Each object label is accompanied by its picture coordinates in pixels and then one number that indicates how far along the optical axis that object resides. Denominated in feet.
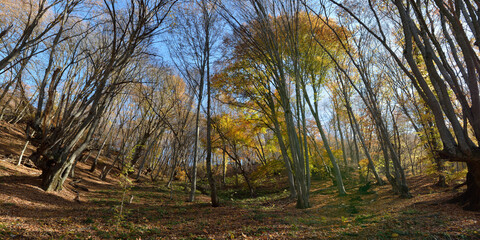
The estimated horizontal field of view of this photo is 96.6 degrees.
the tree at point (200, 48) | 28.23
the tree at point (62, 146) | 20.20
